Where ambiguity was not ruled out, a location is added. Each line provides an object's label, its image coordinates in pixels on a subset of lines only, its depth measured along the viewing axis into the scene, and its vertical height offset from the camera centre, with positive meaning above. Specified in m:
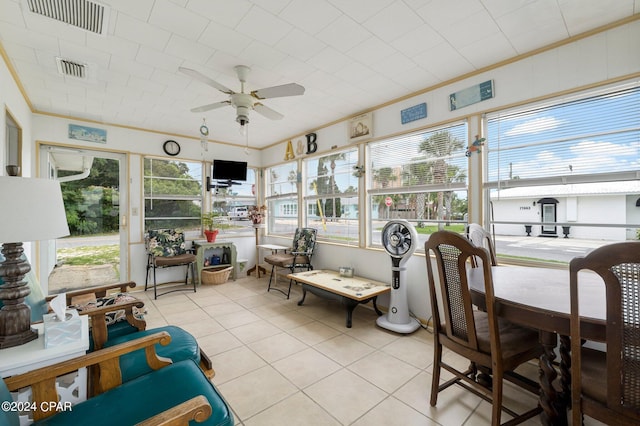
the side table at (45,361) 1.14 -0.65
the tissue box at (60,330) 1.29 -0.58
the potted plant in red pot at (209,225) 4.85 -0.23
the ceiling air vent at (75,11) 1.77 +1.39
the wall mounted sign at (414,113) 3.06 +1.14
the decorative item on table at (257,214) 5.17 -0.04
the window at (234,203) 5.29 +0.19
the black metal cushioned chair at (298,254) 4.14 -0.70
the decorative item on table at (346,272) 3.67 -0.83
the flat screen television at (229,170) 5.07 +0.81
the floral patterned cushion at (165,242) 4.23 -0.48
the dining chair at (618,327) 0.96 -0.44
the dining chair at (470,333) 1.42 -0.75
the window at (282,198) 5.14 +0.27
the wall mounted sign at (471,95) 2.59 +1.15
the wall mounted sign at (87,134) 3.86 +1.18
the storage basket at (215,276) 4.64 -1.10
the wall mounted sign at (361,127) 3.58 +1.15
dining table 1.16 -0.47
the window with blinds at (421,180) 2.88 +0.36
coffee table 2.97 -0.90
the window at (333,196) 4.00 +0.24
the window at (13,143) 2.86 +0.79
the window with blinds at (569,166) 1.99 +0.35
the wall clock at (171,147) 4.62 +1.13
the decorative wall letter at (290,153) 4.94 +1.09
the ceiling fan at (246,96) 2.34 +1.07
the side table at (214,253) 4.69 -0.76
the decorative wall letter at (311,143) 4.45 +1.14
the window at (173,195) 4.57 +0.32
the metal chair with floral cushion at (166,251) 4.09 -0.62
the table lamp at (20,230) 1.19 -0.07
